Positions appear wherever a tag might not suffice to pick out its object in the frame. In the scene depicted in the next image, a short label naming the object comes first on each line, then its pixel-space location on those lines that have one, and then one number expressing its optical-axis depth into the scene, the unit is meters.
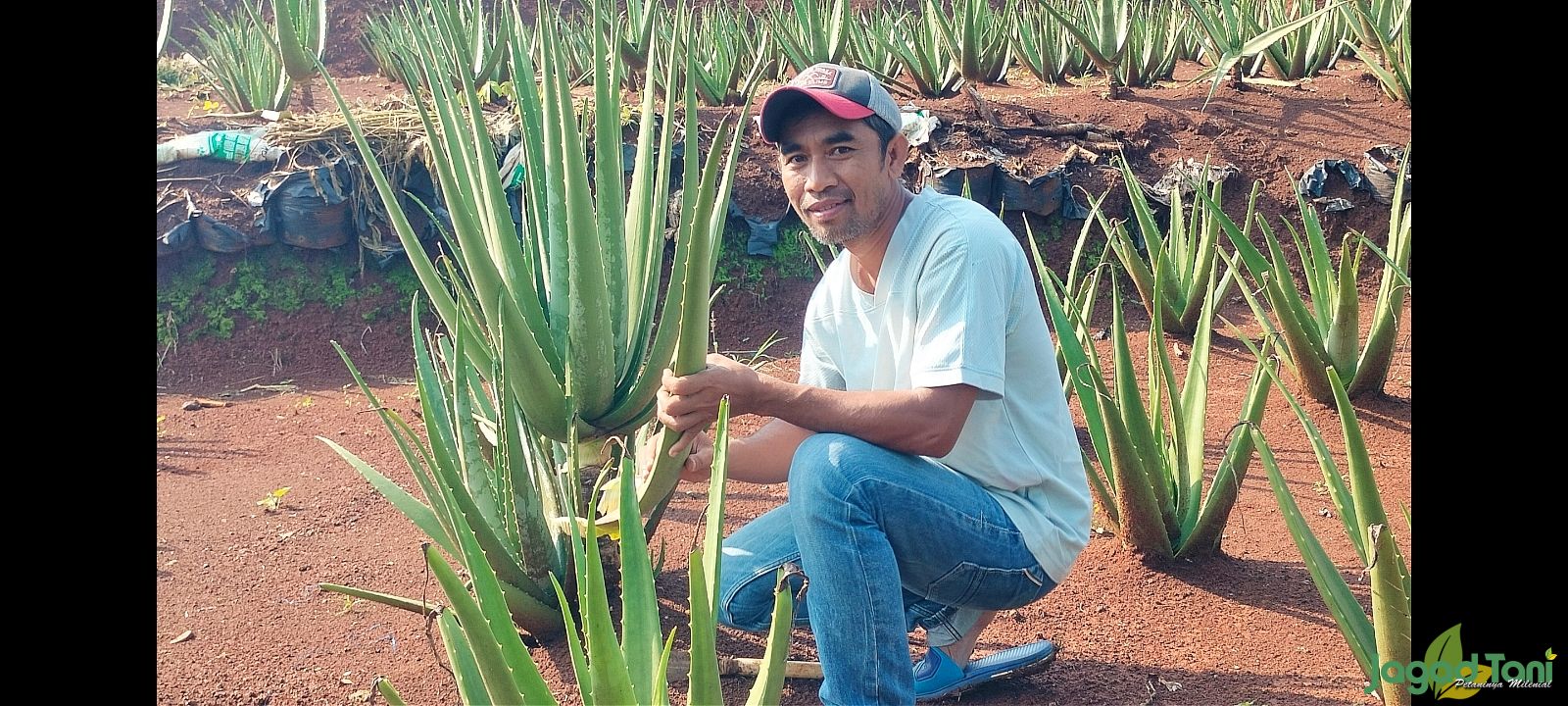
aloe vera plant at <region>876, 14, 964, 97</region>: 5.57
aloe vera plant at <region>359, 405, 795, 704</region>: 1.07
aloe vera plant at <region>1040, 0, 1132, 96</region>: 5.68
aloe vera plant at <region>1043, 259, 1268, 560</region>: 2.17
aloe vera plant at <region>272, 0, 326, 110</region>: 5.18
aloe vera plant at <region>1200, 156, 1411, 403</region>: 2.94
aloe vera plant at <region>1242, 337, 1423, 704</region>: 1.52
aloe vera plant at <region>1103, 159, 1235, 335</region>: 3.36
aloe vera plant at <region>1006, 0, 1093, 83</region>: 6.11
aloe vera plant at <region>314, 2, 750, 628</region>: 1.82
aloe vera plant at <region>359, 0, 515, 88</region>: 5.28
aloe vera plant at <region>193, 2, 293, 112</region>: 5.52
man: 1.69
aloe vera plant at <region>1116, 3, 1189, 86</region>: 5.78
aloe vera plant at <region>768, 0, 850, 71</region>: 5.77
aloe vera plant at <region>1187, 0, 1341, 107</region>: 5.01
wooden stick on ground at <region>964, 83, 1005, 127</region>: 5.14
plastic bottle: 4.68
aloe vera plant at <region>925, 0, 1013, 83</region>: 5.86
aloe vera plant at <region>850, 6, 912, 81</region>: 5.94
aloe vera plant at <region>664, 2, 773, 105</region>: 5.48
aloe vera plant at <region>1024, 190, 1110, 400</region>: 2.29
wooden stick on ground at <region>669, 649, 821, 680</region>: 2.02
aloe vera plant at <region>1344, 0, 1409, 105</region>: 4.81
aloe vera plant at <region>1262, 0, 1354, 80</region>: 5.75
